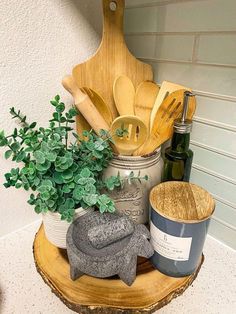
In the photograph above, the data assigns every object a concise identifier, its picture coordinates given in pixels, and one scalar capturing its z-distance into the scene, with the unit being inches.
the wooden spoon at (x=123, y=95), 18.0
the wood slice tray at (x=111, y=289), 13.5
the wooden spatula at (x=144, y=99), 18.3
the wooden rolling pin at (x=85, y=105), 15.2
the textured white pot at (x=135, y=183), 15.9
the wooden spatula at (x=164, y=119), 16.2
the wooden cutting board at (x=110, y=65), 17.2
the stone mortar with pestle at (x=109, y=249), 13.1
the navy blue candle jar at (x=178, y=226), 13.2
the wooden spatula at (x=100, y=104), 16.6
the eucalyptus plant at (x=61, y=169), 13.2
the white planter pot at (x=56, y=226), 15.2
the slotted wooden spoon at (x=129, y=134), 14.9
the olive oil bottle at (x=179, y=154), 15.5
